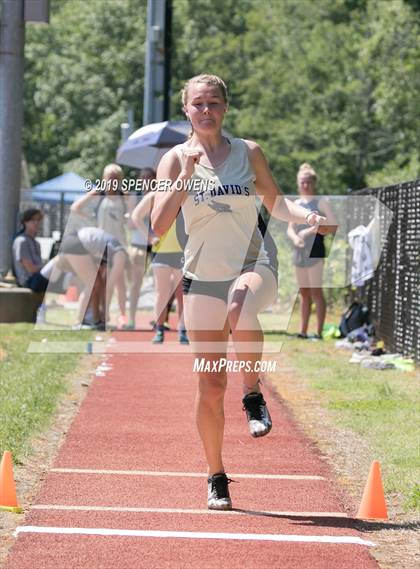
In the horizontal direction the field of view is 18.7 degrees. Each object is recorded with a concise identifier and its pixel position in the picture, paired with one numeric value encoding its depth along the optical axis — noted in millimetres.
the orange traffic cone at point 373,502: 6484
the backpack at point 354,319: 15867
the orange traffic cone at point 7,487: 6434
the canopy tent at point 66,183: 42906
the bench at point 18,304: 17516
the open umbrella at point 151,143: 18656
